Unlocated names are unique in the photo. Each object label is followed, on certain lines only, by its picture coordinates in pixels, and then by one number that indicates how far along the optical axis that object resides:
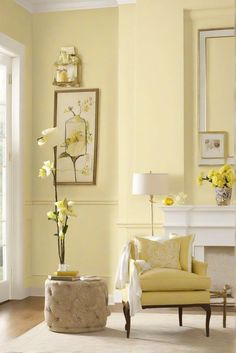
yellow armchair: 5.07
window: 6.86
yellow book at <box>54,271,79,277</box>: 5.39
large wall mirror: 6.70
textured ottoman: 5.20
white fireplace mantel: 6.46
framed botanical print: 7.18
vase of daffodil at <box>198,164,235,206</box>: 6.31
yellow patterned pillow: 5.47
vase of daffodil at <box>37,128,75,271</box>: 5.67
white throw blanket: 5.04
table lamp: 6.34
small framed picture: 6.68
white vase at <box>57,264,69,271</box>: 5.51
